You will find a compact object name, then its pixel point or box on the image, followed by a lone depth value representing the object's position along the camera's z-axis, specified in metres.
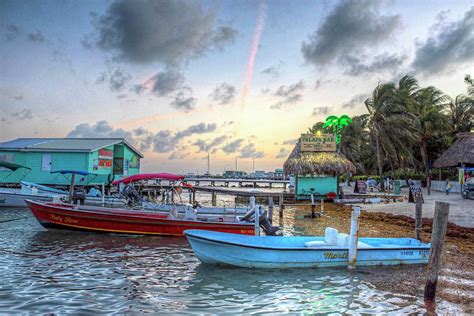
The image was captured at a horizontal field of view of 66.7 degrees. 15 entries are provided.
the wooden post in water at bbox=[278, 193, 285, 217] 22.77
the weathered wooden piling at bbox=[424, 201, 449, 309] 7.67
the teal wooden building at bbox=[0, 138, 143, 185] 29.41
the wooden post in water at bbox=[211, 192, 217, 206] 29.91
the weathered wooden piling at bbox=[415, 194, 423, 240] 12.62
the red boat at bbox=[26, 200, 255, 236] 15.06
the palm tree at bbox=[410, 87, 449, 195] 39.03
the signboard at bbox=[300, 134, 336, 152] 31.62
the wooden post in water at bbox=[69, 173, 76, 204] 18.76
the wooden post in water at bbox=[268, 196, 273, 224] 19.03
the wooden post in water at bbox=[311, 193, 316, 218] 21.84
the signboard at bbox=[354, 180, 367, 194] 33.72
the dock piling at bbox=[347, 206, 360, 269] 9.81
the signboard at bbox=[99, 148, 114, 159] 31.58
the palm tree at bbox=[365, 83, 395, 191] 37.19
